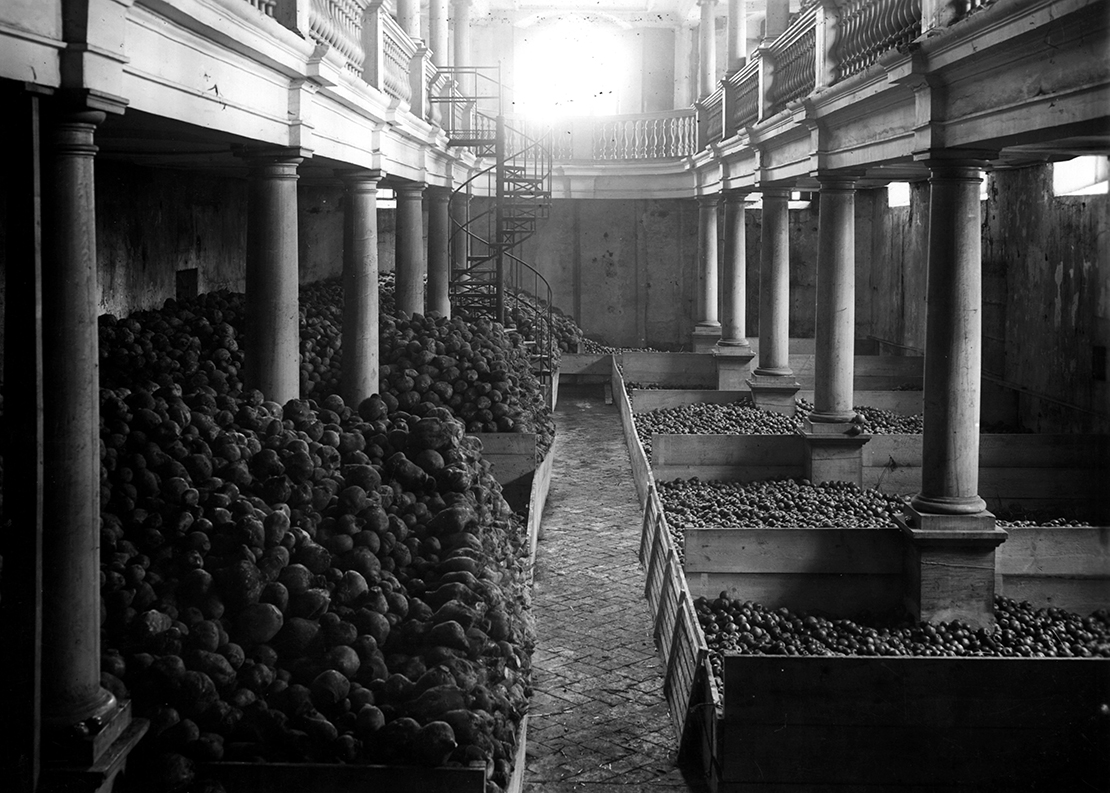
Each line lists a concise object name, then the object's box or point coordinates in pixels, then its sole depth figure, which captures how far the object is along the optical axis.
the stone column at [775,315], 16.92
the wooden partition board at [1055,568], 9.79
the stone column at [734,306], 20.20
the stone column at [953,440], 9.24
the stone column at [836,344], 13.14
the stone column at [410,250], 16.14
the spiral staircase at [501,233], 19.53
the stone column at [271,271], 9.28
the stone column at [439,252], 19.16
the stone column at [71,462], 4.96
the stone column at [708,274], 23.57
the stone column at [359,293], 12.17
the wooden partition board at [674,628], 7.17
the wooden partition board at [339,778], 5.52
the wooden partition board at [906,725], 6.53
